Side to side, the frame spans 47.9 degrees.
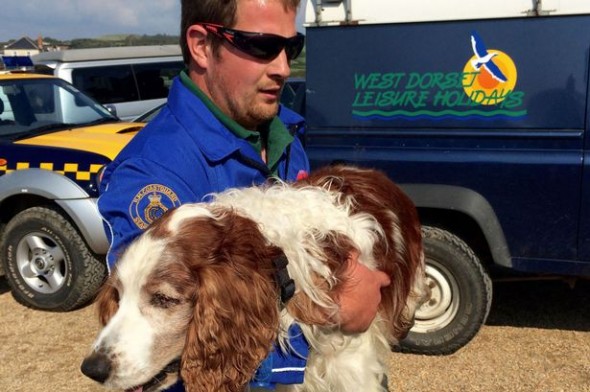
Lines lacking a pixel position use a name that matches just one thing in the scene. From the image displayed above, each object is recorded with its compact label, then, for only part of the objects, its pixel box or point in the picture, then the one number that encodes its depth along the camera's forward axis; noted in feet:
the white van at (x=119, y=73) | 39.63
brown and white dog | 6.40
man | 7.14
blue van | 14.71
